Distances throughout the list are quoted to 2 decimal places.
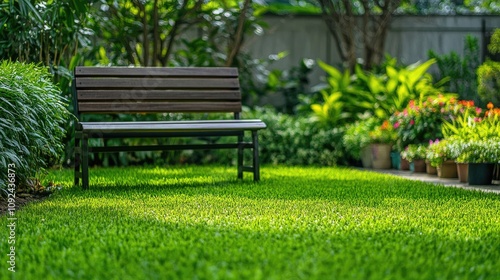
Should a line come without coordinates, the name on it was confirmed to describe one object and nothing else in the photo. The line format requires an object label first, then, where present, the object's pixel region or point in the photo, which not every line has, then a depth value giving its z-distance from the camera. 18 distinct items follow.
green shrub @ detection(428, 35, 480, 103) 12.05
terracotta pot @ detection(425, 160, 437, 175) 8.58
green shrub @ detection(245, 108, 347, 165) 10.05
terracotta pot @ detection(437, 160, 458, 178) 8.18
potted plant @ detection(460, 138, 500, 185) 7.36
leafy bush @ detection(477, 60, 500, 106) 10.16
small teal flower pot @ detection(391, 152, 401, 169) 9.42
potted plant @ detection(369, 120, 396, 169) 9.57
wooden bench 6.87
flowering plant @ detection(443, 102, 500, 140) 7.63
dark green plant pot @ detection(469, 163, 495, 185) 7.43
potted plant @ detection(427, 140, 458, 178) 8.12
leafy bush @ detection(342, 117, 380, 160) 9.64
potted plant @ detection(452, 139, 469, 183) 7.59
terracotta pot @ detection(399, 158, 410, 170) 9.27
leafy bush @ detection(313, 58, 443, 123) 10.27
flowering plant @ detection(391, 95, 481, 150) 9.04
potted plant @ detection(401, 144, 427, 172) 8.82
